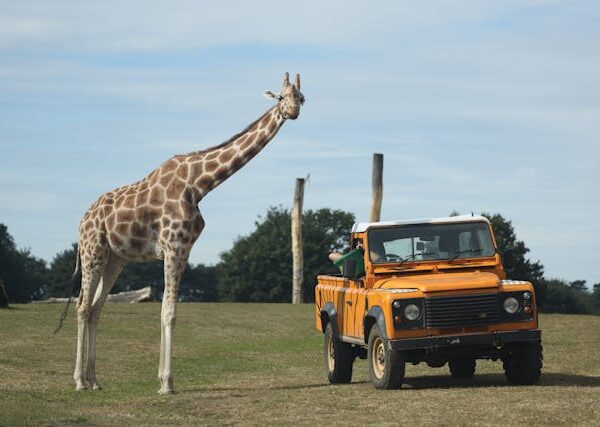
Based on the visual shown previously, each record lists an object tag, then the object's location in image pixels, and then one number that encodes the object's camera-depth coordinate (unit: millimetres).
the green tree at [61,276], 99375
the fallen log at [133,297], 49906
